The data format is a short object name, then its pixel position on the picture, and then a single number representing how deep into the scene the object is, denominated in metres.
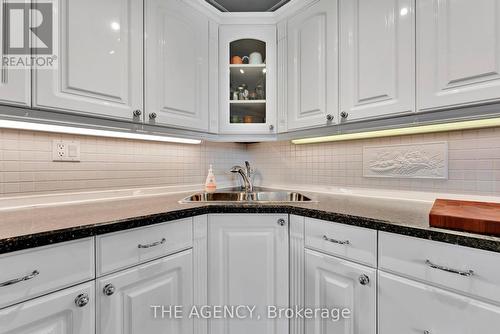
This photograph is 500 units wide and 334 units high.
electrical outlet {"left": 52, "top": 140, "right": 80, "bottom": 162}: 1.26
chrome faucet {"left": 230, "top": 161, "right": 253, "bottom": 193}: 1.88
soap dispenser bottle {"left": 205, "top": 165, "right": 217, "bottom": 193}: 1.83
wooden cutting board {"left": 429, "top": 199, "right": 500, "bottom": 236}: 0.72
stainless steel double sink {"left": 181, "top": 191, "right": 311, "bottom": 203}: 1.79
